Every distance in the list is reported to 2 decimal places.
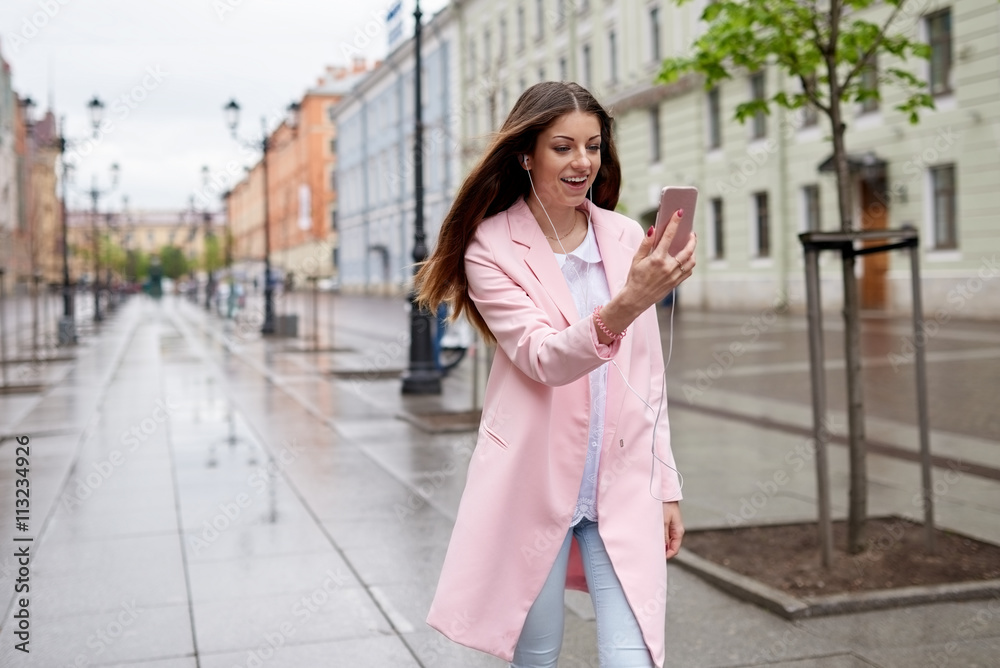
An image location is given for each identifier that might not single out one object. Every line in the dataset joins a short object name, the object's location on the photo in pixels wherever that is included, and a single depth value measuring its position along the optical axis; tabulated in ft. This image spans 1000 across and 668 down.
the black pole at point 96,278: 127.62
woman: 8.34
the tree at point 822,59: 17.92
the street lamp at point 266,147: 94.63
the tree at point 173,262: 392.29
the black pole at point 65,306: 82.99
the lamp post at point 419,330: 41.81
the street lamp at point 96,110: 84.69
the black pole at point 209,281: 179.76
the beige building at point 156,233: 435.08
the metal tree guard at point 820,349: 16.80
